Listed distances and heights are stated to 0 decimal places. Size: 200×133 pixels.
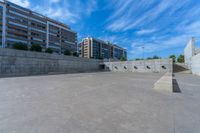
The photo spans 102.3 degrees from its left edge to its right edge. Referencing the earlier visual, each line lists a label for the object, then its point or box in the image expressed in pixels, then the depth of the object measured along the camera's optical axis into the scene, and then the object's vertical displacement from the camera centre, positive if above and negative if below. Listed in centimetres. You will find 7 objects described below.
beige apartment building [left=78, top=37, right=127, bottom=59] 6165 +1499
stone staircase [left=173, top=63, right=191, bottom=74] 1845 -31
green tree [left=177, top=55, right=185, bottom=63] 3301 +355
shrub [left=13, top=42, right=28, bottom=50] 2315 +594
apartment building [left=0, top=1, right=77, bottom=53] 2577 +1438
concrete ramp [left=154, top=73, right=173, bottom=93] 414 -105
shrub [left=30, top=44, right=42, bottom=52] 2570 +594
